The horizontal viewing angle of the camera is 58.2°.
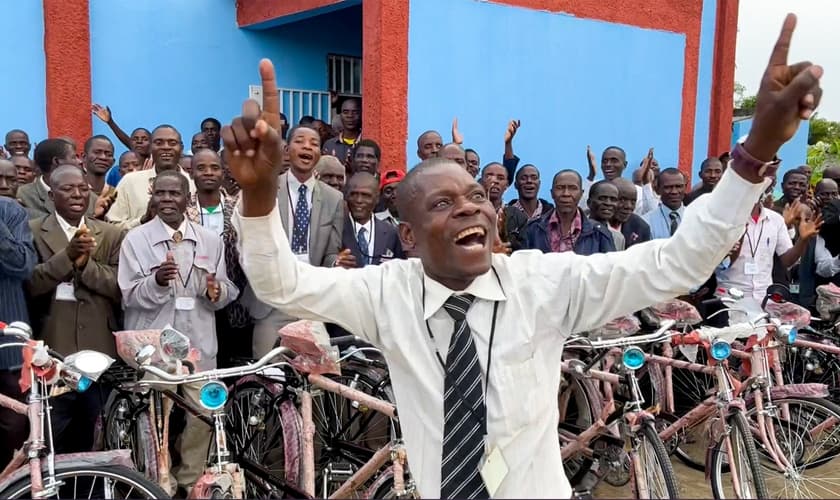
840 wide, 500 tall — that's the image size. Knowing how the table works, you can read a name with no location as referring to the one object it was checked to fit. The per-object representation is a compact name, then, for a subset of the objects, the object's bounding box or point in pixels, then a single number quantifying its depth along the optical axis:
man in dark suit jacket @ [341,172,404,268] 4.68
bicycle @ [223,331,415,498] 3.29
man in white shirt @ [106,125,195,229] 5.33
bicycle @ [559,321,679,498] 3.38
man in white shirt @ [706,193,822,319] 5.18
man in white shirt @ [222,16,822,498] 1.73
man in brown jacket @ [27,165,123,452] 3.85
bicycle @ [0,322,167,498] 2.77
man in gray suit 4.41
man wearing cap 5.36
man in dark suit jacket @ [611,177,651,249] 5.53
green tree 34.15
